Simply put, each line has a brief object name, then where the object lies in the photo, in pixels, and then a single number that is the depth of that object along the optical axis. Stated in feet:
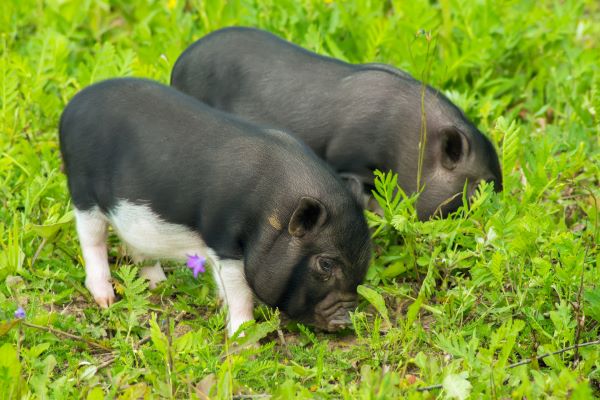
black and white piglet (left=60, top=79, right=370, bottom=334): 33.37
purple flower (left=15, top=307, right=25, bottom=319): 31.04
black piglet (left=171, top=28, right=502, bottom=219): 39.78
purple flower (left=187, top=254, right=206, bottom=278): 30.27
